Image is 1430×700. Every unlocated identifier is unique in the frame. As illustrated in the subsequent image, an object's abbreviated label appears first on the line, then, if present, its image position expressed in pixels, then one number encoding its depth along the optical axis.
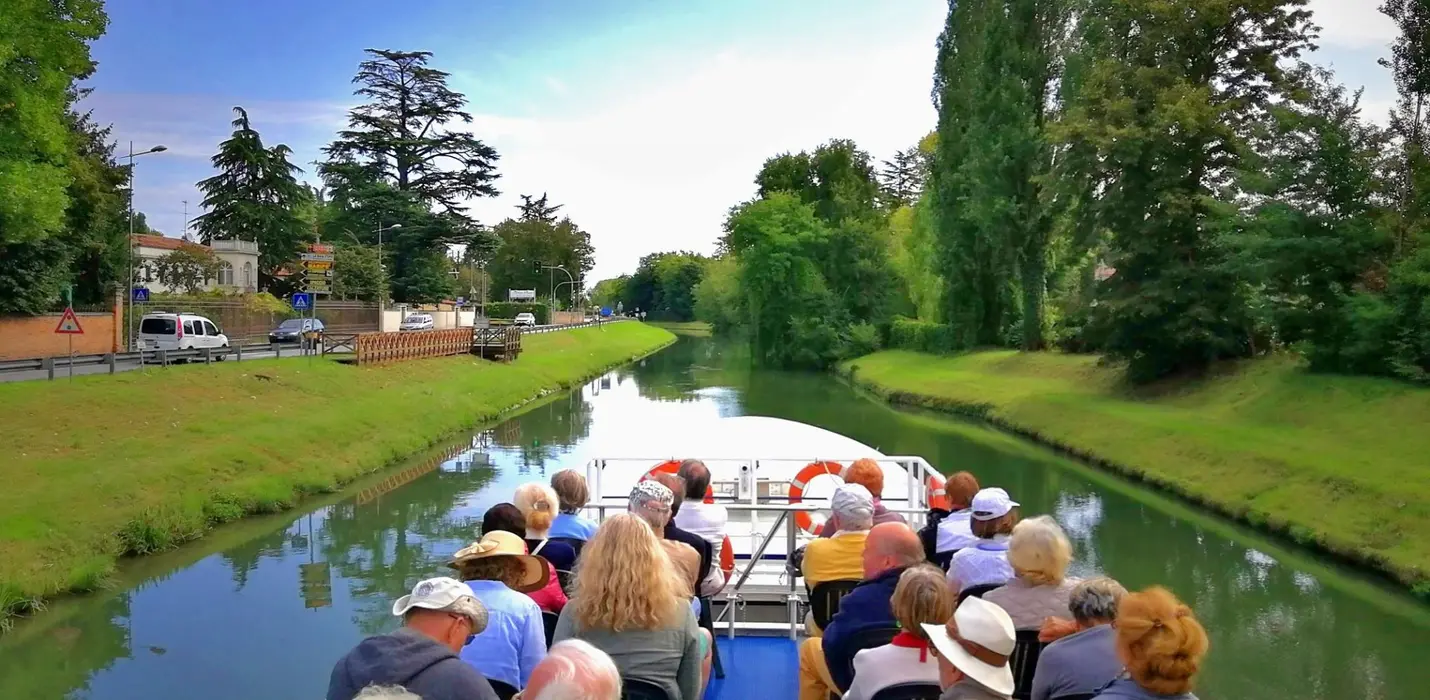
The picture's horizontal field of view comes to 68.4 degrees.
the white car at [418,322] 55.12
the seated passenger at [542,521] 5.48
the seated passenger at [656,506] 5.24
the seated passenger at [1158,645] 3.20
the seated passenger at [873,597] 4.50
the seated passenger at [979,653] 3.42
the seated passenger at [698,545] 5.71
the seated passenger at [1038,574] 4.48
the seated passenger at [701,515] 6.67
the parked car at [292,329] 41.62
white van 32.38
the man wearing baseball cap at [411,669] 3.12
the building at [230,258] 58.40
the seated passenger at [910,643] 3.84
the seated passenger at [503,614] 4.18
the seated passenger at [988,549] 5.16
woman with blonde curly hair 3.95
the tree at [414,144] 60.44
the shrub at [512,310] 91.88
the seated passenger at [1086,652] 3.86
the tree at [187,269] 50.72
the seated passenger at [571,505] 5.79
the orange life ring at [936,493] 8.15
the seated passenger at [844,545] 5.42
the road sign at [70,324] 22.02
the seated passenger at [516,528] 5.09
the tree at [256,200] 62.53
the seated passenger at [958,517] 6.06
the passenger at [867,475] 7.10
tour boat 7.25
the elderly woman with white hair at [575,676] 2.80
